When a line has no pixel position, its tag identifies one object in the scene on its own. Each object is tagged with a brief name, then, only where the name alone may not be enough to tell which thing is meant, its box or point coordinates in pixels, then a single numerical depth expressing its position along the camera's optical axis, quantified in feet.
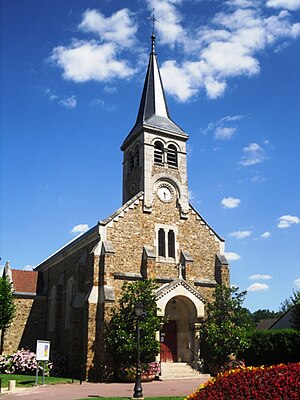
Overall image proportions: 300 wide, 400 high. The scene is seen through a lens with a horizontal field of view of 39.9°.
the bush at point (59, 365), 82.17
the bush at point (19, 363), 84.38
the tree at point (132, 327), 72.13
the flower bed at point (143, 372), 71.36
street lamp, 49.39
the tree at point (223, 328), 80.02
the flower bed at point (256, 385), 27.99
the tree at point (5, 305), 93.05
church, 79.15
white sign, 69.05
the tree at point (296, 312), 106.42
